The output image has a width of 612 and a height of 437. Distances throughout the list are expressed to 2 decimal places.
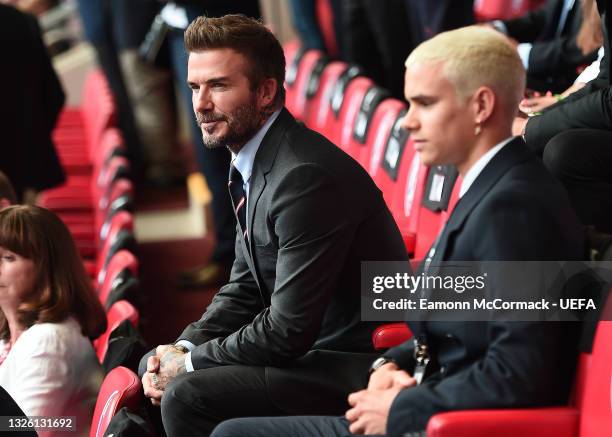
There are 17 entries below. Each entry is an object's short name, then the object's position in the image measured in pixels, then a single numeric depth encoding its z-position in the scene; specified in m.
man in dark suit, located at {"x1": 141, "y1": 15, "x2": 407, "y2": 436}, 4.05
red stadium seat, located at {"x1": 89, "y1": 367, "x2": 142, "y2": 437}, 4.16
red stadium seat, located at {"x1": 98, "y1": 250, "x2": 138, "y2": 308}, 5.52
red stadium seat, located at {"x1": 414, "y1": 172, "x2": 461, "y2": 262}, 5.27
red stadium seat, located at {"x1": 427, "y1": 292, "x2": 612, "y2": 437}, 3.11
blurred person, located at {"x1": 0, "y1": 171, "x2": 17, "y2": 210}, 6.13
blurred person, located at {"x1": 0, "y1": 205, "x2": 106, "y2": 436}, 4.60
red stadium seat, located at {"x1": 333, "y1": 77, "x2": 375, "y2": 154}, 7.72
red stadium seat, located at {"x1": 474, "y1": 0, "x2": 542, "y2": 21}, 9.98
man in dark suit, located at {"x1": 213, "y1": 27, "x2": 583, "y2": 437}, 3.15
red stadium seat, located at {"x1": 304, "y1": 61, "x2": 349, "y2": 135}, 8.95
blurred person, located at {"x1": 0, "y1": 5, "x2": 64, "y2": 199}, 8.62
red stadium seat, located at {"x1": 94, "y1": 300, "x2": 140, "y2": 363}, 5.04
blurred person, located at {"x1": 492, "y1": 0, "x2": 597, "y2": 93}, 6.15
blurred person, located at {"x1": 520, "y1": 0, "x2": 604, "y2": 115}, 5.07
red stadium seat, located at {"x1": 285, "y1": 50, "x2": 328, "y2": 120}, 9.83
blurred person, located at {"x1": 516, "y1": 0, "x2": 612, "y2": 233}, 4.37
